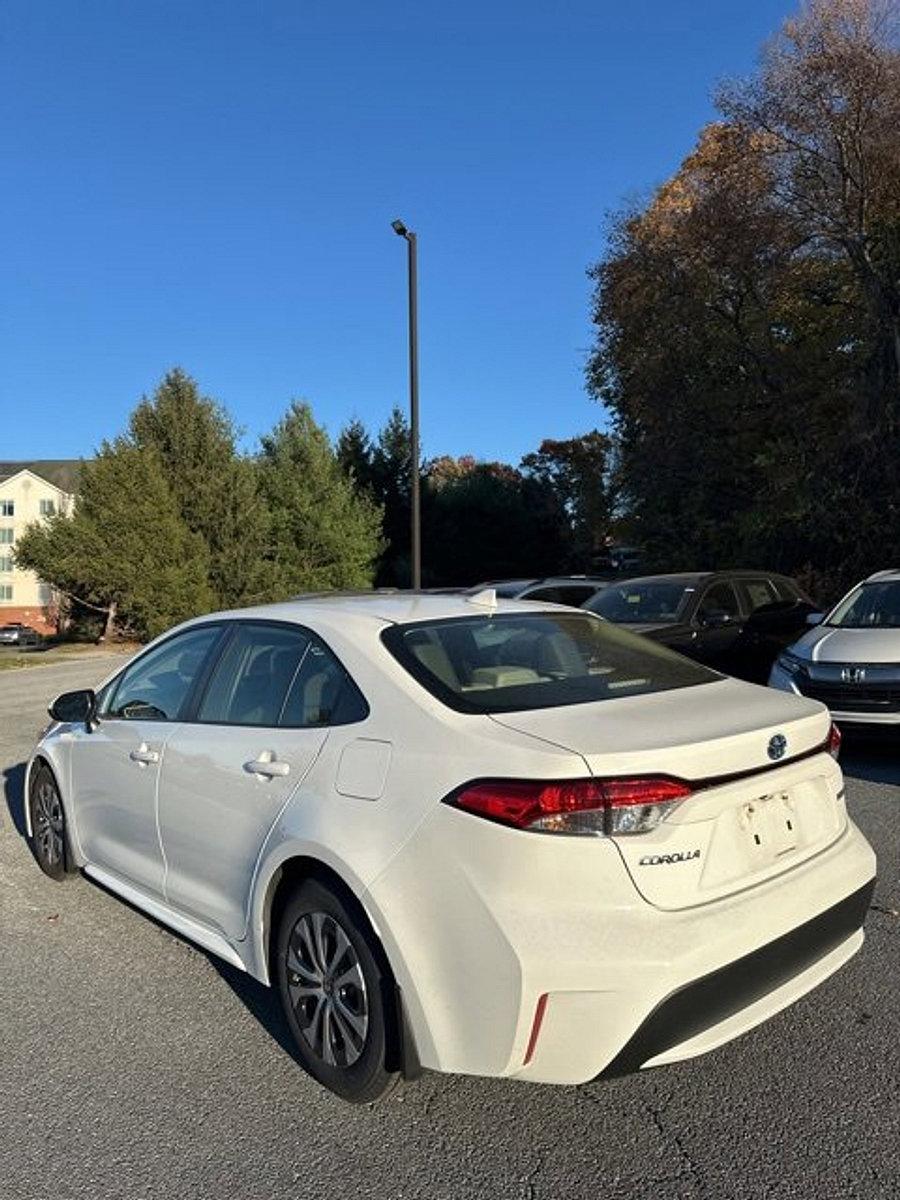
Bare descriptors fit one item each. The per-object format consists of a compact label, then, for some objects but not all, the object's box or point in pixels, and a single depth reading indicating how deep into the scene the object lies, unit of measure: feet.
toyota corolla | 8.17
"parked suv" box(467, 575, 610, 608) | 43.37
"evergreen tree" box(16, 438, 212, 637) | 97.25
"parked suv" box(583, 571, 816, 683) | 32.19
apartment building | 249.55
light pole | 58.70
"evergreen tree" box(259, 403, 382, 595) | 116.47
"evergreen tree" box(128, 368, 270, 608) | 110.52
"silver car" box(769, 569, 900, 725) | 22.90
